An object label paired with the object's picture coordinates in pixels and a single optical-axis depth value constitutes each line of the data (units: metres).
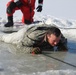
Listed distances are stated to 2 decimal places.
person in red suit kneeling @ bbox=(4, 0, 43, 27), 13.25
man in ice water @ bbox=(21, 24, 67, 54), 7.35
